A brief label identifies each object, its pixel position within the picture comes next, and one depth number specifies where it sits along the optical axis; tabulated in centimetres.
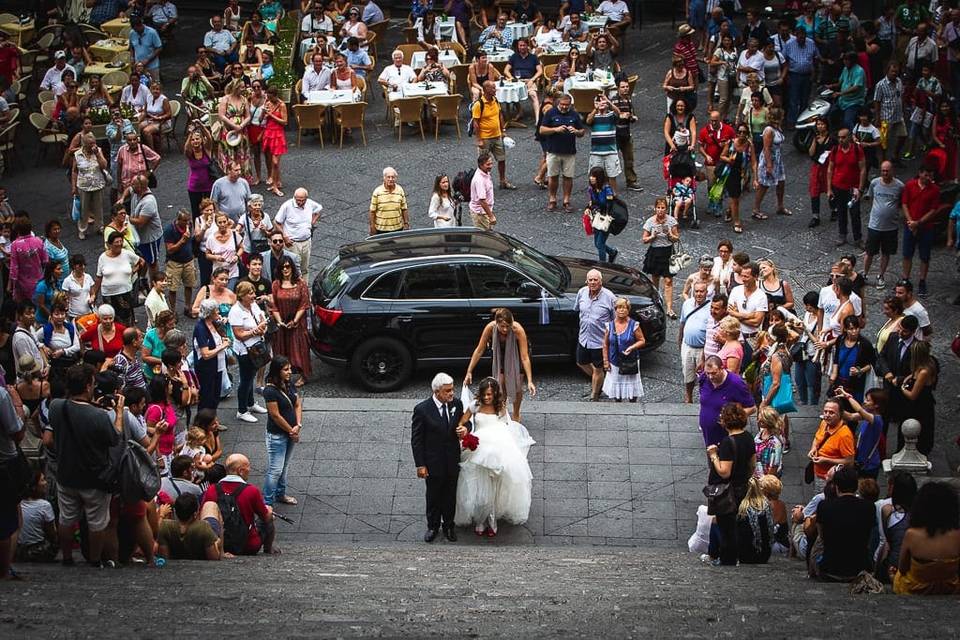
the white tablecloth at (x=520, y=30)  2542
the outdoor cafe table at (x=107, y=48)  2519
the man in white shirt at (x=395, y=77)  2331
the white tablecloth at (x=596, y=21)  2594
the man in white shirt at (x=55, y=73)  2322
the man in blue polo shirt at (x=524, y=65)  2367
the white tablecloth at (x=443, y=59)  2458
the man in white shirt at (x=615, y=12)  2633
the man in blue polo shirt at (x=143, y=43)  2525
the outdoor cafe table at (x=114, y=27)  2656
